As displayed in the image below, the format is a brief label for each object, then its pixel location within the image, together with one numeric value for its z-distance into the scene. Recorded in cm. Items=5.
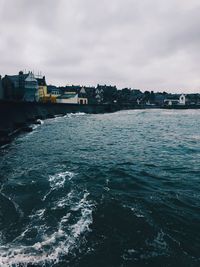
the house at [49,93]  8891
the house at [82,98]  9952
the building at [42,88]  9077
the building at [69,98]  9494
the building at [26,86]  7314
